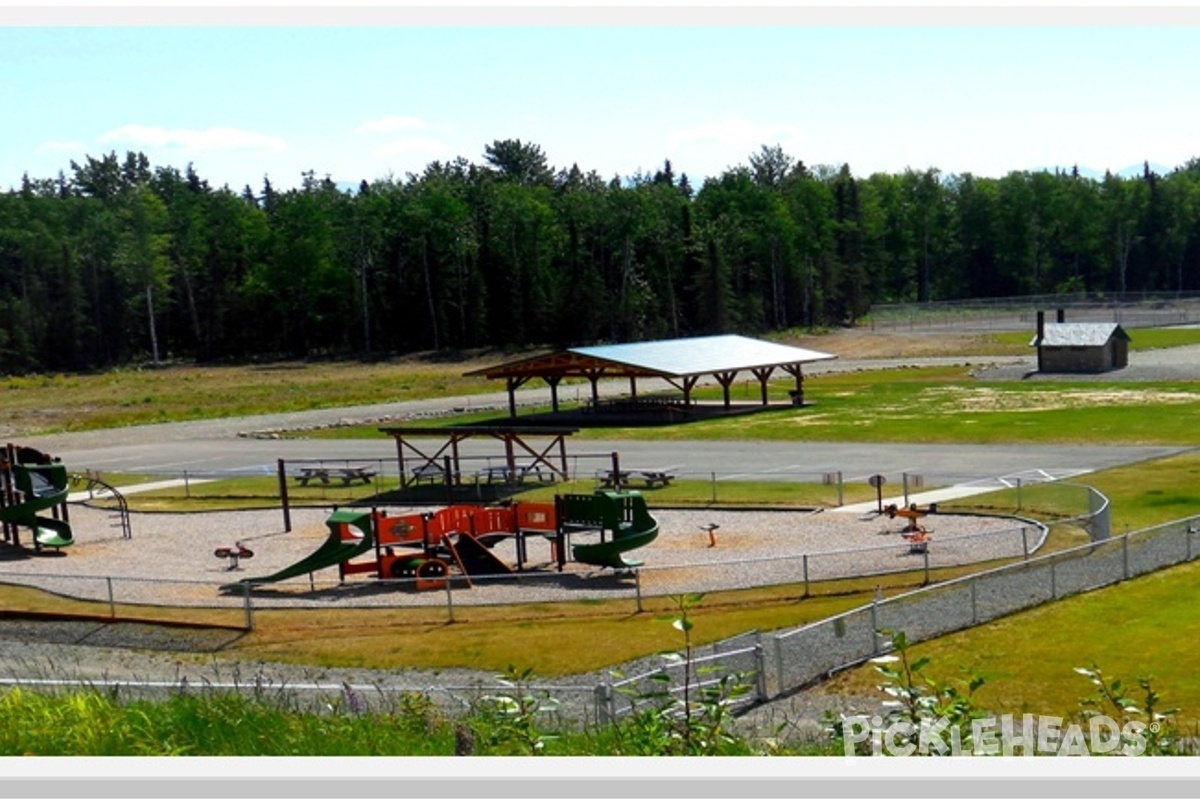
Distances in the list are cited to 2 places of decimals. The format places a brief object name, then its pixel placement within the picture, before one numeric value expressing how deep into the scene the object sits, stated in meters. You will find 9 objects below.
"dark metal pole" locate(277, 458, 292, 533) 40.10
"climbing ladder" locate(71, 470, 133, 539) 40.72
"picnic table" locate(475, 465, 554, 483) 46.91
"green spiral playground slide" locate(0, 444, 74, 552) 39.09
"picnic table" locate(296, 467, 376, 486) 48.38
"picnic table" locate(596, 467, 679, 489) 44.72
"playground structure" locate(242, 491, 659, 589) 31.80
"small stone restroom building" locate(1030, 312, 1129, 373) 80.75
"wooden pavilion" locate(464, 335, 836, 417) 67.25
